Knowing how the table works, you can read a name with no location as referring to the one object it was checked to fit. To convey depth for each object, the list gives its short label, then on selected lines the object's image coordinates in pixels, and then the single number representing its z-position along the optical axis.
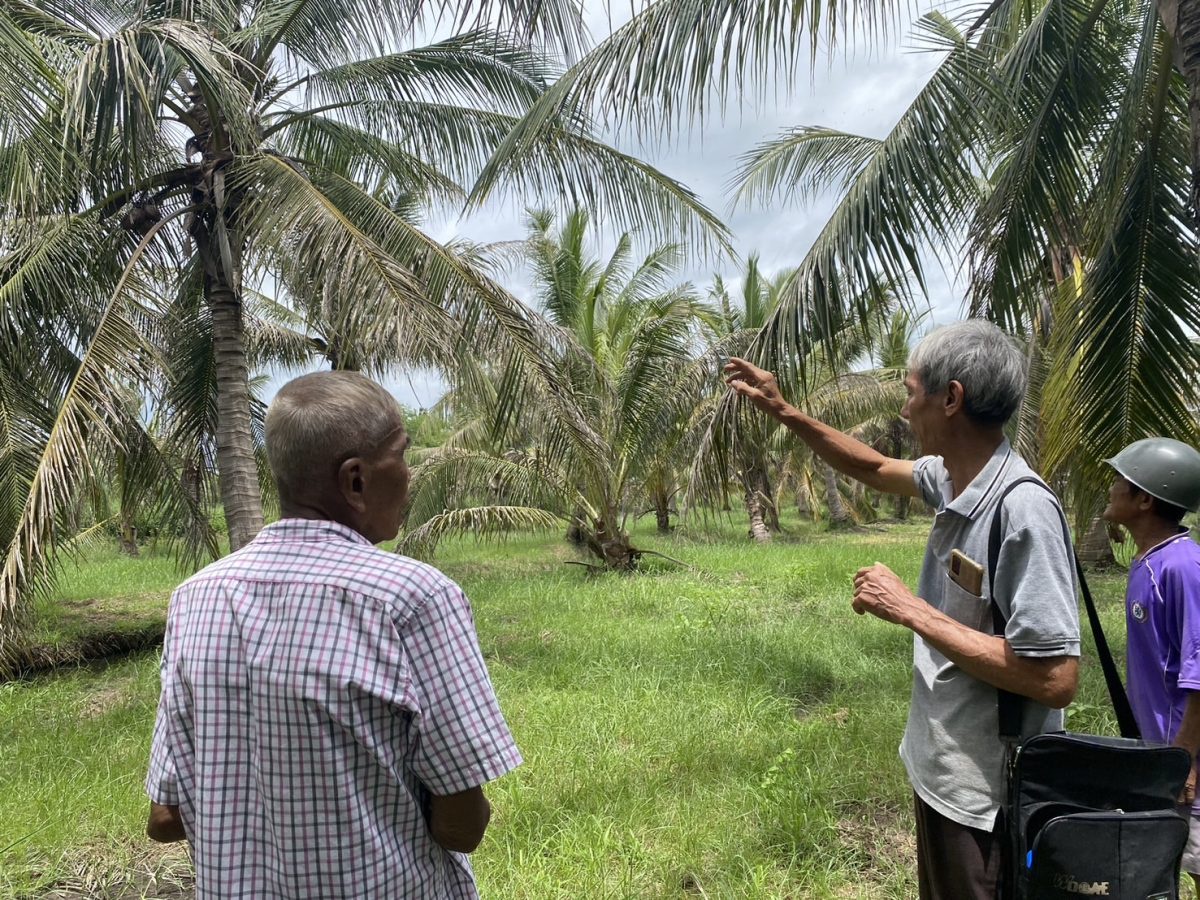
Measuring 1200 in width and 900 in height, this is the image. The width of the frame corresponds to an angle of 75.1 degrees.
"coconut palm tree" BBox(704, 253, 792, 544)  9.91
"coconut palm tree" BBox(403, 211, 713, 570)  10.05
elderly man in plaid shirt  1.06
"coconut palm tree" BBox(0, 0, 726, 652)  4.60
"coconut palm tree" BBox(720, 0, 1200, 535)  4.04
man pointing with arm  1.39
